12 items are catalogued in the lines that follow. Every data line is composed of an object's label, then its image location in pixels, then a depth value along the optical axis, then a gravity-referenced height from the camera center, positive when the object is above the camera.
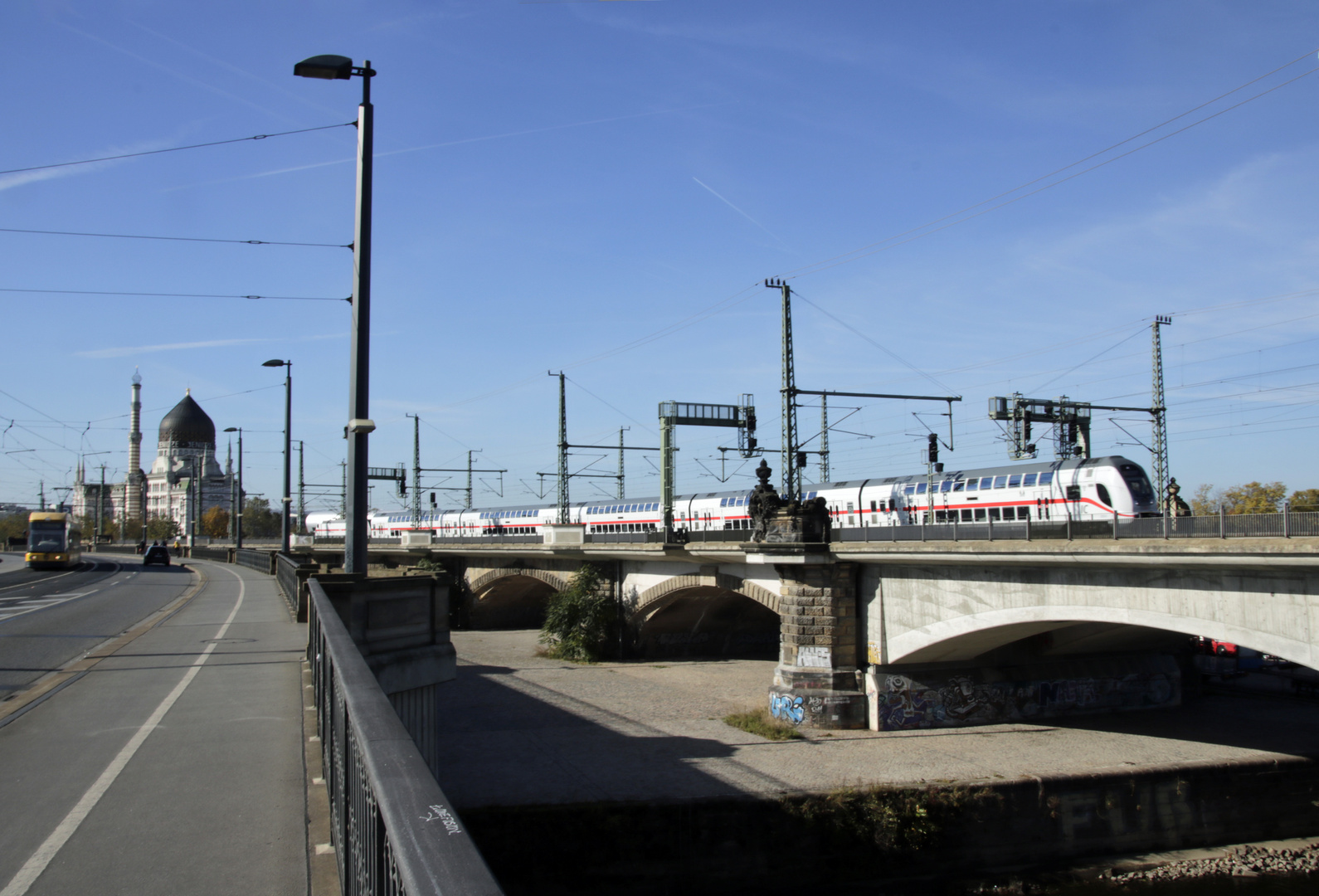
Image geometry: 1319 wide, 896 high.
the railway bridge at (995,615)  16.55 -2.60
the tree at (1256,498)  64.56 +0.06
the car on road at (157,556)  59.86 -2.55
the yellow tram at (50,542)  52.88 -1.32
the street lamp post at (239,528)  58.56 -0.79
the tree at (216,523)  147.62 -1.15
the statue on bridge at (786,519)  26.34 -0.36
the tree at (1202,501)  77.93 -0.16
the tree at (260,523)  156.62 -1.27
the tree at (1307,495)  65.19 +0.16
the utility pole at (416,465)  68.57 +3.52
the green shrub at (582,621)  40.34 -4.86
